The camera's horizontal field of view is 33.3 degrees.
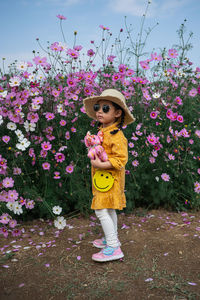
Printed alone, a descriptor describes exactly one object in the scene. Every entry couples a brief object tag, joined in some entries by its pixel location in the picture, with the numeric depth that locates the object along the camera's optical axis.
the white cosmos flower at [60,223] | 3.94
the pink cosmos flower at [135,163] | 4.24
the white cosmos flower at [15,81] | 3.92
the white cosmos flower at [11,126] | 3.91
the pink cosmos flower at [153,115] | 4.33
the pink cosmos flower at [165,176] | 4.36
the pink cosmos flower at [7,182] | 3.88
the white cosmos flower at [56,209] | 3.93
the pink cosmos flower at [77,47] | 4.26
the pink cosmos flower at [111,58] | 4.63
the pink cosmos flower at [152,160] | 4.30
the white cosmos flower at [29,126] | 3.95
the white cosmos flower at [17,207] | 3.91
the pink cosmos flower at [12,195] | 3.87
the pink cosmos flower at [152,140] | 4.10
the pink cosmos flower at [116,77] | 4.35
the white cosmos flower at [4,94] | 3.81
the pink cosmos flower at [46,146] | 3.90
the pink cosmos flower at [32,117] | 3.99
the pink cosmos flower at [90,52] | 4.50
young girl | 2.93
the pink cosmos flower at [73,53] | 4.15
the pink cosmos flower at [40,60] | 4.11
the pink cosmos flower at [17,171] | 3.95
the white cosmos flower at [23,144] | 3.81
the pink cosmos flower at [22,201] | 3.98
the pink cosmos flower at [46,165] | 3.95
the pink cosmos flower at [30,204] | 4.03
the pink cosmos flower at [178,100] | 4.57
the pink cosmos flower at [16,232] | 3.99
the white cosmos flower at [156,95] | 4.43
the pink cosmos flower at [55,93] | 4.10
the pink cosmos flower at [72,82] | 4.07
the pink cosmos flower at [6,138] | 3.91
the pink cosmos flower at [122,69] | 4.38
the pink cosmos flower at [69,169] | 3.93
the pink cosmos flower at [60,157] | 3.94
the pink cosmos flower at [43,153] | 3.94
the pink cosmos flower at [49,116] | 4.02
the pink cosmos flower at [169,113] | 4.38
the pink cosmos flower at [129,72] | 4.40
